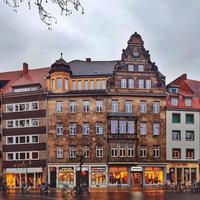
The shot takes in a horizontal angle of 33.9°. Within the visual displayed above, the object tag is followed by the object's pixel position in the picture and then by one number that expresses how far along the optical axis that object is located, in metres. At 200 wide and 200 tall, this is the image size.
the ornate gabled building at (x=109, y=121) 48.57
